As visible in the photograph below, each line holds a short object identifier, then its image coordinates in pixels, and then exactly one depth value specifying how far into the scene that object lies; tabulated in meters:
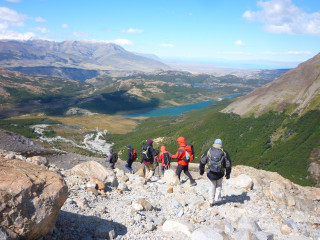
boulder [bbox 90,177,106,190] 14.42
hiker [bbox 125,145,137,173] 21.91
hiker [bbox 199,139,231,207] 12.82
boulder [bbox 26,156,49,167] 18.09
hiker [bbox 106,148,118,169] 24.09
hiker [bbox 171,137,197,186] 16.27
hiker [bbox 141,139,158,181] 19.72
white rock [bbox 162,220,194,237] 10.17
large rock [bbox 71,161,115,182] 16.67
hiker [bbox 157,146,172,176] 19.83
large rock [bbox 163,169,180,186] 18.19
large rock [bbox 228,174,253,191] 17.80
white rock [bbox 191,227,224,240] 9.48
